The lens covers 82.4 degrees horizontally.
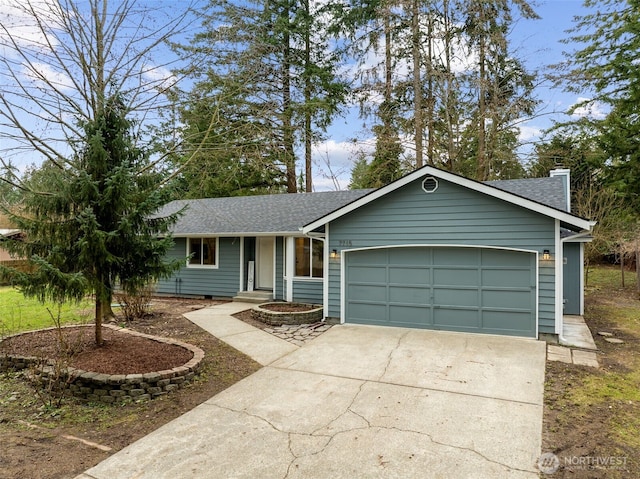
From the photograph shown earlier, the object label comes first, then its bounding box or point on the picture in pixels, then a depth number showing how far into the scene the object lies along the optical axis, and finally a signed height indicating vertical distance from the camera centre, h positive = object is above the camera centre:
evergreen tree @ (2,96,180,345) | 5.10 +0.28
